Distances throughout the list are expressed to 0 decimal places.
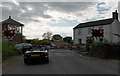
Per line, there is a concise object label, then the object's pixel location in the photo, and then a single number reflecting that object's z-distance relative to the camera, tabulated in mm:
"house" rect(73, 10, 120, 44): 21347
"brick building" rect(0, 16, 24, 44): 20488
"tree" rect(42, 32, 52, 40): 61803
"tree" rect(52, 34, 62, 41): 67466
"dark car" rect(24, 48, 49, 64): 6041
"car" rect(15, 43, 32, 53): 12617
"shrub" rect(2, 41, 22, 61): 7531
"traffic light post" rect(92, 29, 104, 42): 9676
